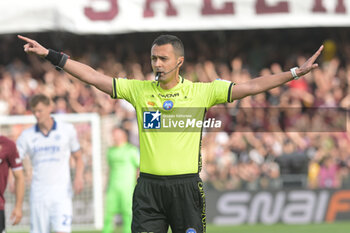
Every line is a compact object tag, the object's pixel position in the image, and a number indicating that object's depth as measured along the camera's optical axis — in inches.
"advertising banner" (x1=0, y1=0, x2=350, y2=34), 1438.2
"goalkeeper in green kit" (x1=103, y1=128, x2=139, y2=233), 1011.3
